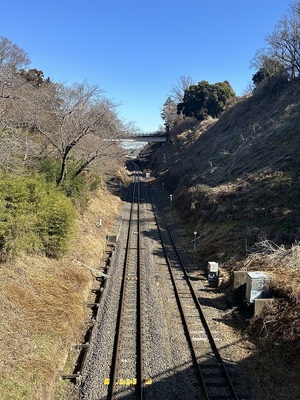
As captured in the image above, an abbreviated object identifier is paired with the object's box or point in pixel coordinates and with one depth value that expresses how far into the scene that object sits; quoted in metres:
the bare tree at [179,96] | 76.69
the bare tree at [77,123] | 20.53
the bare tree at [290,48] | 37.44
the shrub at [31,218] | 11.51
